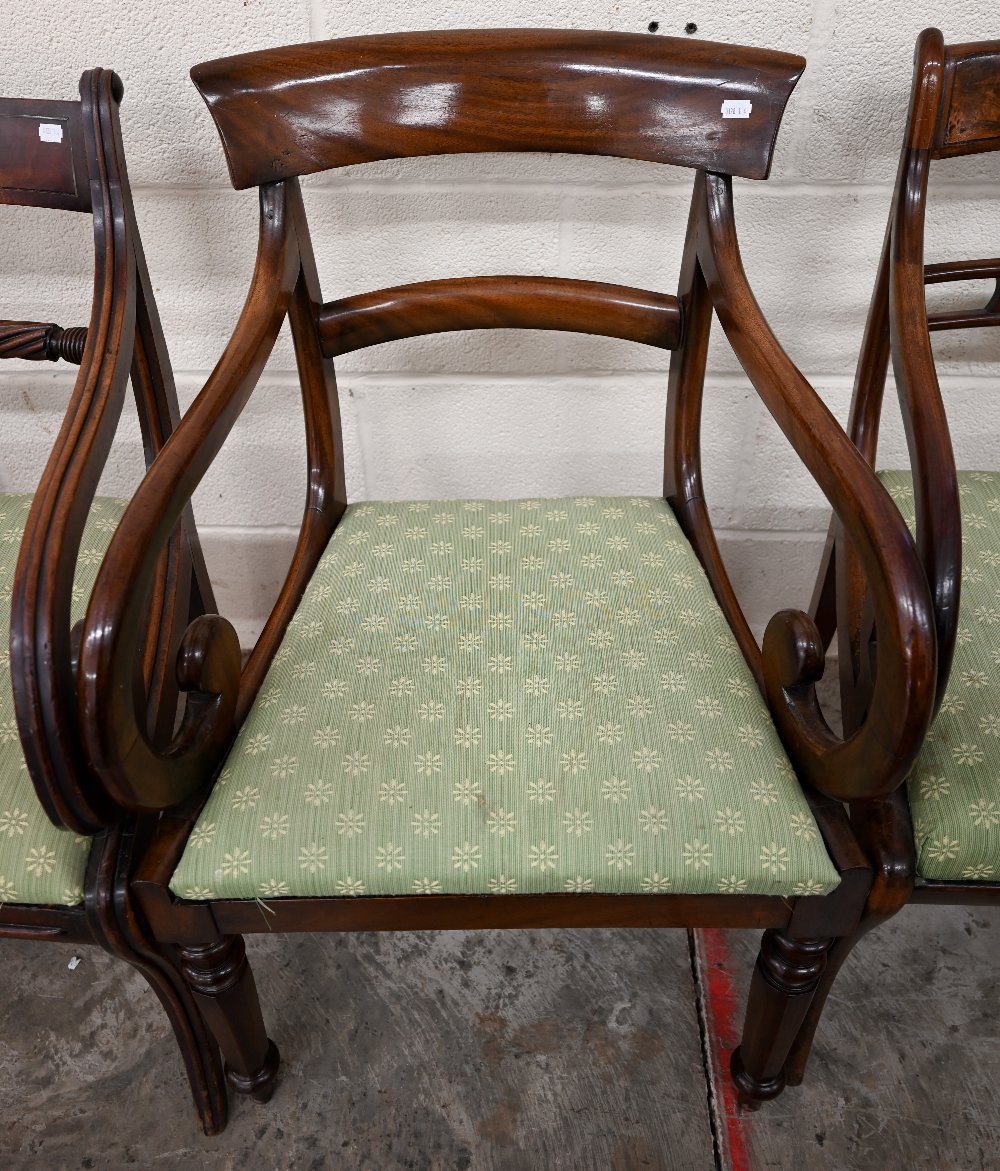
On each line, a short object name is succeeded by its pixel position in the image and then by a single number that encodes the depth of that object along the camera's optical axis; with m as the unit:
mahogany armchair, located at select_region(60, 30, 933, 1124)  0.59
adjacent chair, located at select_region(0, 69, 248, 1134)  0.53
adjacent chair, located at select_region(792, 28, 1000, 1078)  0.61
